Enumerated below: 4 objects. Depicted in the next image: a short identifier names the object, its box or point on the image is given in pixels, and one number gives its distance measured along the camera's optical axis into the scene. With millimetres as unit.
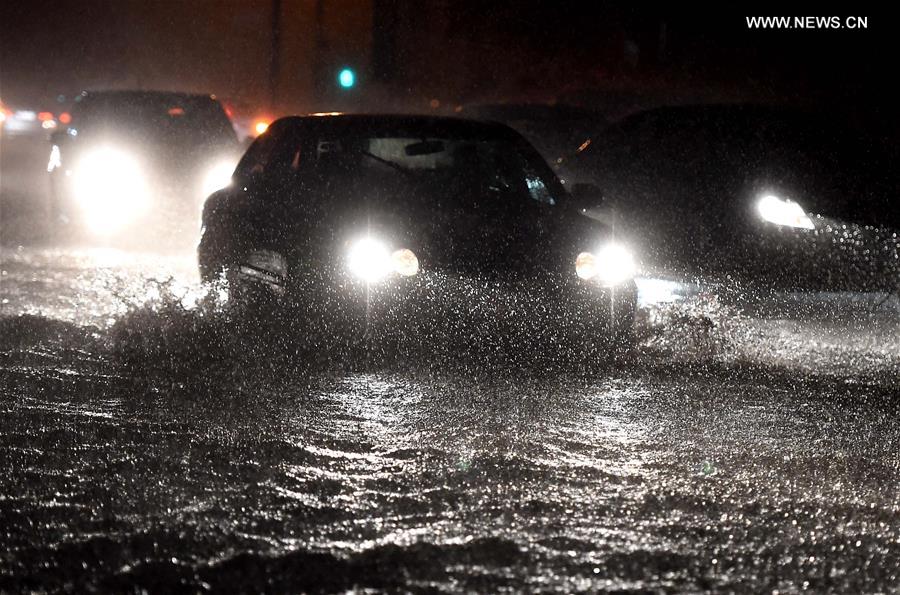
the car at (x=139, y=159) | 32125
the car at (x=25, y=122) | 65687
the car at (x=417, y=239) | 15711
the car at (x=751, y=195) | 18687
